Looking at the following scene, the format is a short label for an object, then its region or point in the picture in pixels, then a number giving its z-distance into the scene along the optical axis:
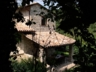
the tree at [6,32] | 1.50
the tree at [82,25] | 1.10
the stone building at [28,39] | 11.27
